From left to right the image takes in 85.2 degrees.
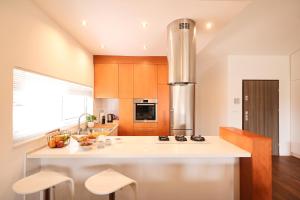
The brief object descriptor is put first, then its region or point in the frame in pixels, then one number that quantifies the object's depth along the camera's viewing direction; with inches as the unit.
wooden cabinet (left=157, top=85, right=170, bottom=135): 152.7
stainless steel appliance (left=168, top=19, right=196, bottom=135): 84.6
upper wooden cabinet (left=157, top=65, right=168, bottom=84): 153.9
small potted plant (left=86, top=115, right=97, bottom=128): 124.0
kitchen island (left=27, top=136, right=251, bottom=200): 69.4
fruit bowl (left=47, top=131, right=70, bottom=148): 70.2
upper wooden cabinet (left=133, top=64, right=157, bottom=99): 153.4
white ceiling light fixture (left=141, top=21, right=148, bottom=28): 87.0
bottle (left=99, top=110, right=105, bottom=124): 151.7
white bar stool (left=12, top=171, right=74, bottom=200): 47.0
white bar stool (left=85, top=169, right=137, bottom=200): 47.3
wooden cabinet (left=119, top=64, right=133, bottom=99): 153.3
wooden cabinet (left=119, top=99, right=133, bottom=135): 152.5
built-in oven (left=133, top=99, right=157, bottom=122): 153.3
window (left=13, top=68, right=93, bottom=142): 61.9
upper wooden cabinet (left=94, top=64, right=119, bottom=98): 153.1
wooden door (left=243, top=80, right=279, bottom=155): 160.6
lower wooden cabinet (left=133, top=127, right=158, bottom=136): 152.9
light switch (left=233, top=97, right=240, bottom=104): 159.2
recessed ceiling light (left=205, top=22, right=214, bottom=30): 88.1
